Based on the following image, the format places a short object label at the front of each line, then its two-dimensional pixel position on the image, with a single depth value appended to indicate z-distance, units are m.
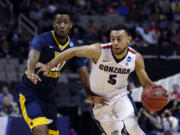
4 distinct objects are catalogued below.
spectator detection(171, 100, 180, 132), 11.80
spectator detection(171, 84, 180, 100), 12.16
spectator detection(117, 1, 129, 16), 17.72
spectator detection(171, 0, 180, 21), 17.56
